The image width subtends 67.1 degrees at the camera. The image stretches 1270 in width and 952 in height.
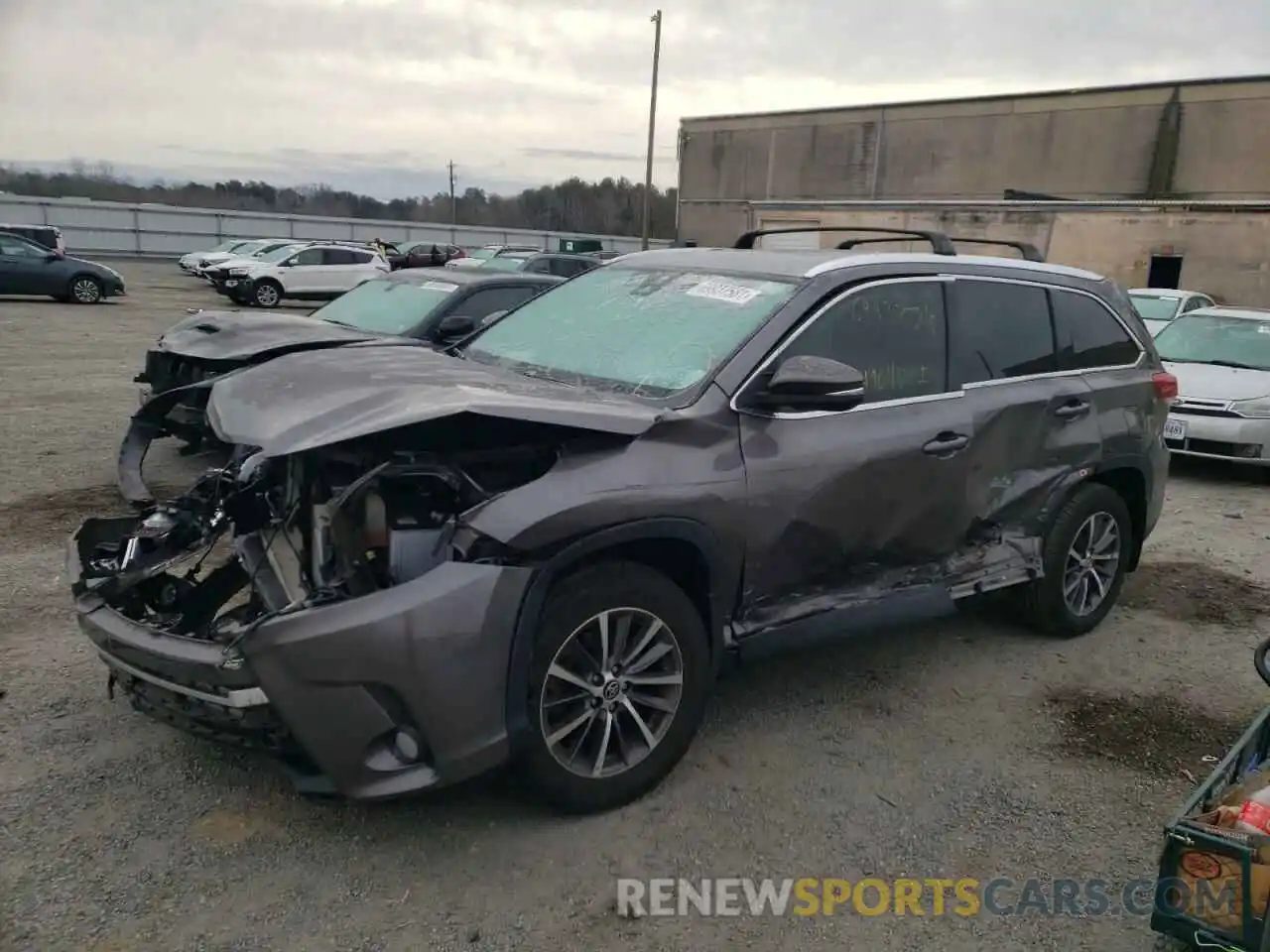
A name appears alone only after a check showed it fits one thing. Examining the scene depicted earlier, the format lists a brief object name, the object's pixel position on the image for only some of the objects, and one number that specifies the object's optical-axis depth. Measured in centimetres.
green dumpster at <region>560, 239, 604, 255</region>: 3598
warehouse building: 2494
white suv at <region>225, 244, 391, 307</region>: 2408
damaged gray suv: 274
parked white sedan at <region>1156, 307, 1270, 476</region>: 855
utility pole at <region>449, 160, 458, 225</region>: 7606
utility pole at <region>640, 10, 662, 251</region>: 3494
